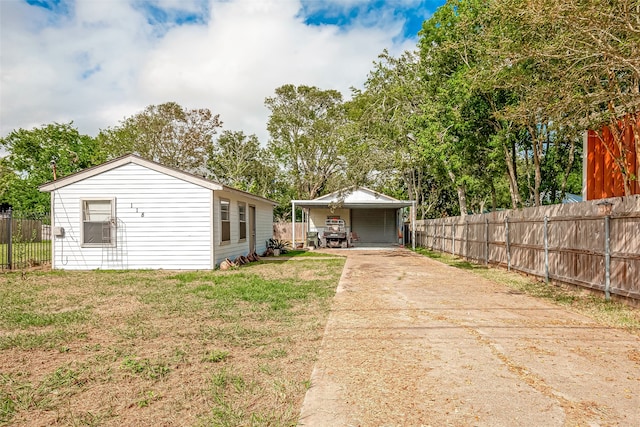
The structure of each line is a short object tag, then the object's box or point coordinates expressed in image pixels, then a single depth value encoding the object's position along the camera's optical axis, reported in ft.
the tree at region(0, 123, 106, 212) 121.19
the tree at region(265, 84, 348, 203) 126.82
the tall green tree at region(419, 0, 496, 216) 48.16
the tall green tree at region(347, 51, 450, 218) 63.98
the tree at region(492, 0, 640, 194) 20.61
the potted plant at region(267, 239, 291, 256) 62.92
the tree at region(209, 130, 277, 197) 126.82
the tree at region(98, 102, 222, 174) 109.70
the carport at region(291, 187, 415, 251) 80.38
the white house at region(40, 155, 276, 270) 40.55
